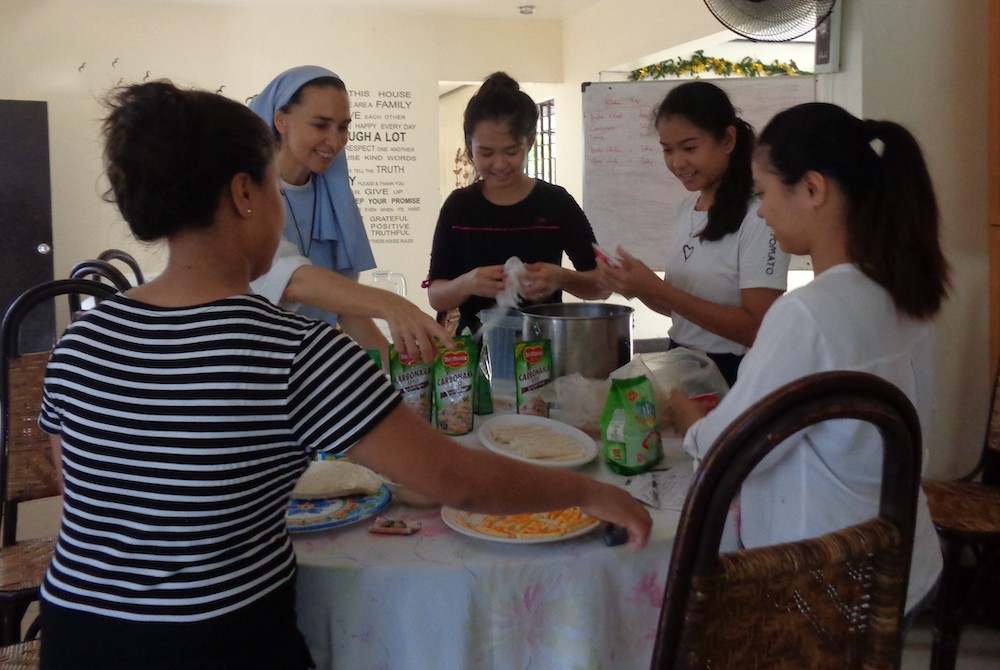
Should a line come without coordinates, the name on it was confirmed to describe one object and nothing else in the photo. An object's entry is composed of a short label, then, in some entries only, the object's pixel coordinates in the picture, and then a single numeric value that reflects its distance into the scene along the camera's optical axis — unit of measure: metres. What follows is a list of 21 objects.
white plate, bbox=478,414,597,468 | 1.38
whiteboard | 4.14
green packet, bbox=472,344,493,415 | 1.78
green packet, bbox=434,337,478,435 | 1.56
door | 5.31
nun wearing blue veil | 1.50
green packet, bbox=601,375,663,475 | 1.34
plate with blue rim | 1.19
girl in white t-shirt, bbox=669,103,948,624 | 1.13
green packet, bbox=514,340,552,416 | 1.63
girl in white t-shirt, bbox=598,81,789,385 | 1.88
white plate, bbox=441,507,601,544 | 1.10
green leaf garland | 5.20
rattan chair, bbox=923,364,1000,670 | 2.10
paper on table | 1.24
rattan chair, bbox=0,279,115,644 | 1.84
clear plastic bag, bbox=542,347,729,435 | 1.59
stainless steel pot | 1.71
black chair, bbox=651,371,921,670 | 0.73
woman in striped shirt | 0.91
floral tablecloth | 1.07
